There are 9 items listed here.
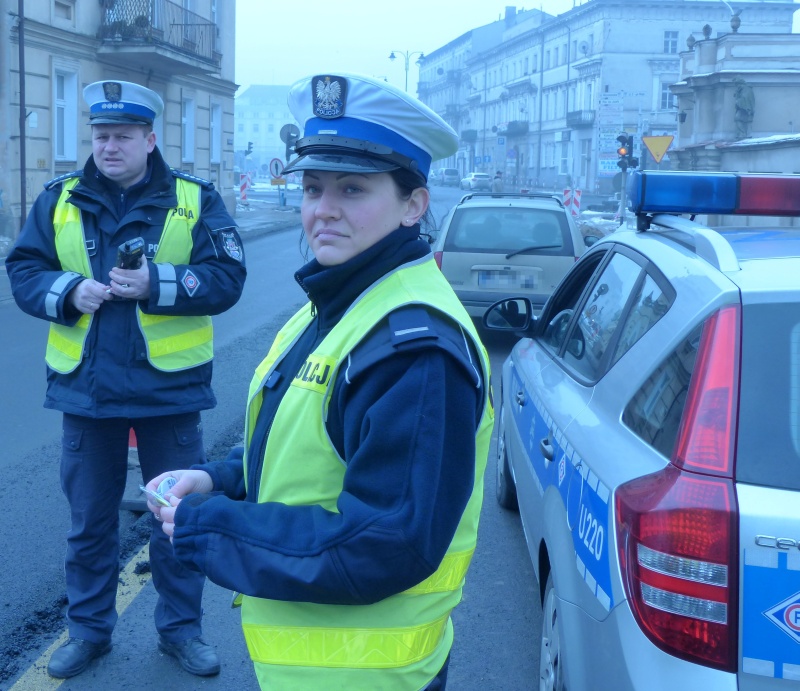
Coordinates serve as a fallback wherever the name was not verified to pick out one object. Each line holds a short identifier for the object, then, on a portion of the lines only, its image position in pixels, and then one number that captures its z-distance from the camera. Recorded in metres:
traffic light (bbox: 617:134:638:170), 26.91
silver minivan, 10.54
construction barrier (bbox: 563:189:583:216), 26.08
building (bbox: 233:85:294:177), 139.38
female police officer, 1.58
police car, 1.93
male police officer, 3.30
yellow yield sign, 21.39
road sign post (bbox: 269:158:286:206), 31.83
